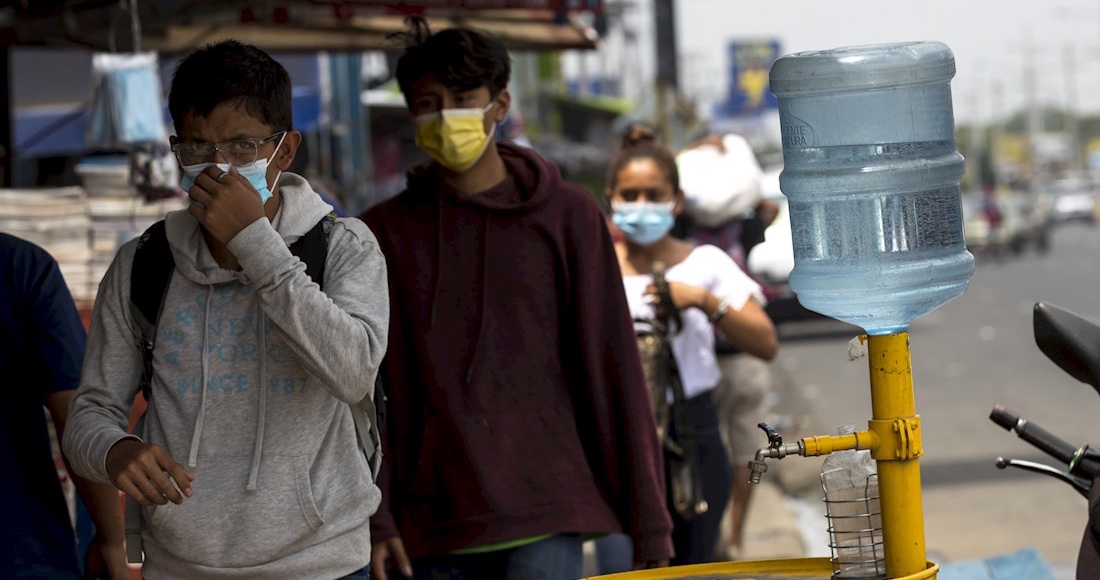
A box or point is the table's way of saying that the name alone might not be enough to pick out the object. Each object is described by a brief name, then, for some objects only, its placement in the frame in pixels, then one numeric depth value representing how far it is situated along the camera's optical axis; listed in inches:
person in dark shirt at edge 258.4
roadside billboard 3791.8
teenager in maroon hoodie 281.9
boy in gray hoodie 212.4
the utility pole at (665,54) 1306.6
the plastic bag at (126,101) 470.3
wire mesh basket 214.7
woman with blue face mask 424.2
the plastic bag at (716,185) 587.5
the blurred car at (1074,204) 5792.3
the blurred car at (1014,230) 3503.9
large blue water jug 215.3
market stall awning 486.6
